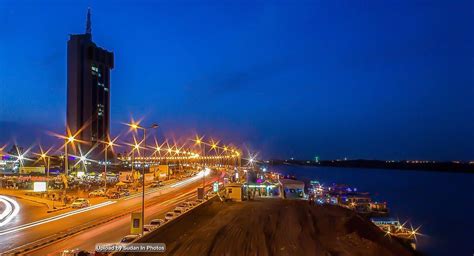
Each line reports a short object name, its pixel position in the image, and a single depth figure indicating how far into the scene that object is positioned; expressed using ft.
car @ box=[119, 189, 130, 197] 186.04
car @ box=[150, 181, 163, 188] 239.30
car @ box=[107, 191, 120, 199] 176.37
